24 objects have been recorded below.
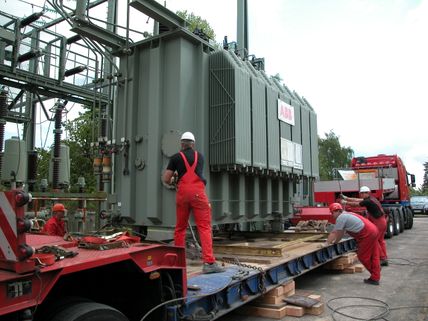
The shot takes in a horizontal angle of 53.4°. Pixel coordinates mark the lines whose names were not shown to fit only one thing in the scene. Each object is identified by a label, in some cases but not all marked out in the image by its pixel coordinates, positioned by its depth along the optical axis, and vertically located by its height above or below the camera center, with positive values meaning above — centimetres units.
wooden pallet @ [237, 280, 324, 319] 546 -138
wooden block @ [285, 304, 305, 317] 549 -141
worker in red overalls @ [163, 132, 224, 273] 489 +5
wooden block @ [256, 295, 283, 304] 557 -129
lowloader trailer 271 -68
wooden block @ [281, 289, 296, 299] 596 -129
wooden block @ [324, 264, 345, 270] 867 -133
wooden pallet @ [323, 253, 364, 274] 868 -132
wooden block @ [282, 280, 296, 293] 591 -119
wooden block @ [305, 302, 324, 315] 566 -144
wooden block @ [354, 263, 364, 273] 882 -139
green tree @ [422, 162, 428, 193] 5825 +283
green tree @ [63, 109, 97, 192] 2041 +253
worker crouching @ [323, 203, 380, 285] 753 -64
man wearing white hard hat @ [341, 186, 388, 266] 899 -34
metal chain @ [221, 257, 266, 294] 524 -91
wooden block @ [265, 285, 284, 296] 561 -119
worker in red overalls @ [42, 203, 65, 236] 669 -33
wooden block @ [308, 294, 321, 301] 599 -135
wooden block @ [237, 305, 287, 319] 541 -142
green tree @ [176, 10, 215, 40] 2491 +1067
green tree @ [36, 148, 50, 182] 2052 +186
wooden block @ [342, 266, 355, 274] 873 -141
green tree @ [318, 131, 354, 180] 4891 +564
